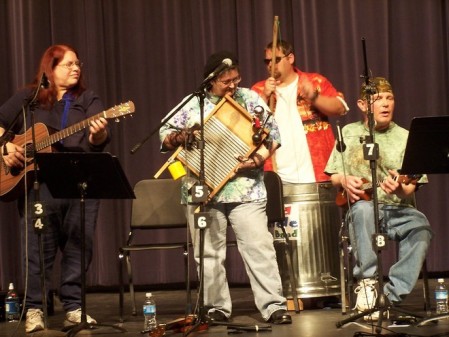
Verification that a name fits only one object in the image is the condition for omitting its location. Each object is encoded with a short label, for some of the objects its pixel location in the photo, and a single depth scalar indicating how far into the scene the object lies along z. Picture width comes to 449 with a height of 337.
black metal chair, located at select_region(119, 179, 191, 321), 7.02
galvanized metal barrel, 6.50
